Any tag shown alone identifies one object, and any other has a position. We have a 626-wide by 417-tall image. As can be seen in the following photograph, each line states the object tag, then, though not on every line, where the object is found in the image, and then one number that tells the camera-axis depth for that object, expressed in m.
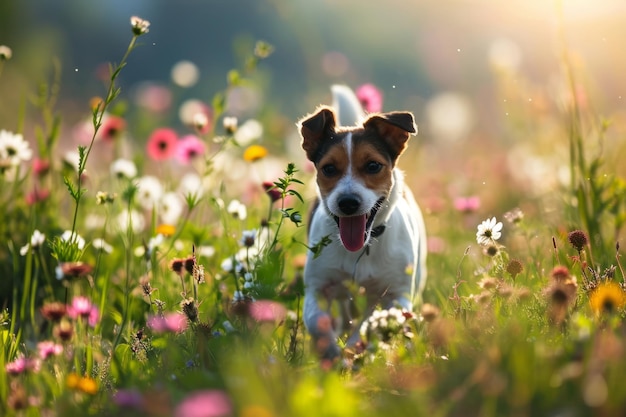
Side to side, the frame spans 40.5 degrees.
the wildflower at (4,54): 4.17
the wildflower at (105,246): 4.34
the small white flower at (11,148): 4.36
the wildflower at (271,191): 4.30
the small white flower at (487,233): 3.55
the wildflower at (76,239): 3.55
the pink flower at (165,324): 2.96
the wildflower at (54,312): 2.86
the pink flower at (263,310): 3.22
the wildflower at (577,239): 3.43
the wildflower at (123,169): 5.11
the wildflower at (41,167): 5.12
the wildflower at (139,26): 3.45
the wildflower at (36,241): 3.87
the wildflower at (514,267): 3.43
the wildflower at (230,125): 4.78
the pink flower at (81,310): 3.20
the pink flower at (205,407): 2.06
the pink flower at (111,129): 5.78
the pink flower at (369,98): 5.57
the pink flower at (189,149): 5.51
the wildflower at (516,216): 3.96
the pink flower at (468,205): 5.55
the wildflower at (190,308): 3.38
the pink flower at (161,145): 5.68
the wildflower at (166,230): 4.54
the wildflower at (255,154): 4.95
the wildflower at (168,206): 5.40
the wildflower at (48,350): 3.01
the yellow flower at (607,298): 2.44
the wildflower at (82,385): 2.57
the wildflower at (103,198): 3.94
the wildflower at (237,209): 4.70
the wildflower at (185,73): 7.68
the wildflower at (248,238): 4.03
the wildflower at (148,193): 5.38
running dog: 4.33
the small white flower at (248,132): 5.80
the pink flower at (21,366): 2.81
